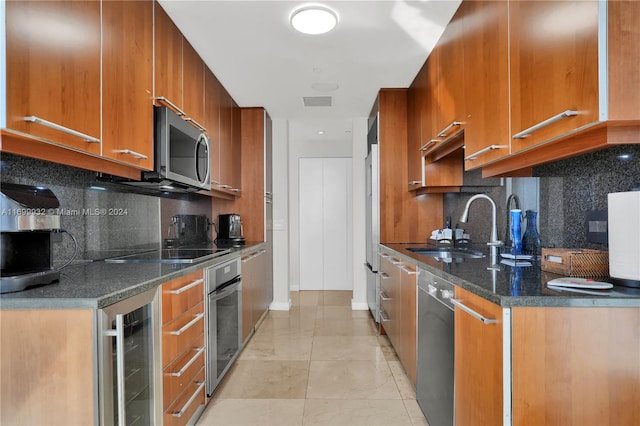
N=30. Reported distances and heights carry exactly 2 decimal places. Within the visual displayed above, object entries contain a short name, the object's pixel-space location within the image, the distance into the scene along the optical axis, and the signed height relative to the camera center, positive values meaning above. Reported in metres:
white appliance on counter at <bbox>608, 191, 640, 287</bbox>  1.08 -0.07
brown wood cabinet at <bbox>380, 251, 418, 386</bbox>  2.19 -0.69
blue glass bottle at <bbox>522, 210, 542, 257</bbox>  1.91 -0.14
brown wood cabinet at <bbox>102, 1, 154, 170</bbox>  1.60 +0.66
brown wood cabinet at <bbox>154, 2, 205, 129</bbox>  2.09 +0.96
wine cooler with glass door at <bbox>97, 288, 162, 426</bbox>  1.13 -0.54
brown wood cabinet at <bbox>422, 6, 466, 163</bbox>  2.11 +0.80
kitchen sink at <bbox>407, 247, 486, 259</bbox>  2.51 -0.30
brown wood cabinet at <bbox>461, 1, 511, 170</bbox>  1.59 +0.64
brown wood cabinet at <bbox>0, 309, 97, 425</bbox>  1.08 -0.47
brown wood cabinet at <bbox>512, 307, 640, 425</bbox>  1.01 -0.46
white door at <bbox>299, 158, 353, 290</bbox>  5.75 -0.10
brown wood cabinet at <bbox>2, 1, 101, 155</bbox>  1.13 +0.52
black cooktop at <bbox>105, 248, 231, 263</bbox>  1.98 -0.27
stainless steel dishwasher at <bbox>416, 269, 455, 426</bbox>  1.59 -0.69
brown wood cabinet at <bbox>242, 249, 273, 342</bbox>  3.05 -0.74
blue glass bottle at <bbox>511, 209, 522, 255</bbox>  1.94 -0.10
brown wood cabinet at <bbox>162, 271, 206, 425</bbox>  1.58 -0.67
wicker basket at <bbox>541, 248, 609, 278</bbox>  1.31 -0.20
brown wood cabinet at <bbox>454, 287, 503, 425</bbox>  1.13 -0.55
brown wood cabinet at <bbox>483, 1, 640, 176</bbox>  1.03 +0.45
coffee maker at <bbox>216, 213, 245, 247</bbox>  3.51 -0.17
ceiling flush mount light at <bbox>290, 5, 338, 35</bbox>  2.09 +1.19
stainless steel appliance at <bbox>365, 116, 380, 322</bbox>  3.55 -0.09
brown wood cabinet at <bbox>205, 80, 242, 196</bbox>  3.08 +0.77
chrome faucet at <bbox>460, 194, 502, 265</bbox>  1.81 -0.14
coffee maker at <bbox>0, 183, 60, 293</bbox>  1.17 -0.09
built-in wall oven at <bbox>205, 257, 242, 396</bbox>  2.17 -0.73
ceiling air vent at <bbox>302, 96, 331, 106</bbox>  3.68 +1.21
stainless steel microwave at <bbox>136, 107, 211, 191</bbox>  2.04 +0.38
